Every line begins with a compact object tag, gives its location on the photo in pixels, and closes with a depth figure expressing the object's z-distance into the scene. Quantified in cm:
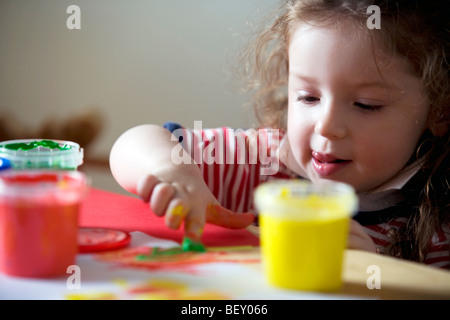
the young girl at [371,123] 102
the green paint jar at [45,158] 78
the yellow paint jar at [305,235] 55
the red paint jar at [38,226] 57
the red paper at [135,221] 75
